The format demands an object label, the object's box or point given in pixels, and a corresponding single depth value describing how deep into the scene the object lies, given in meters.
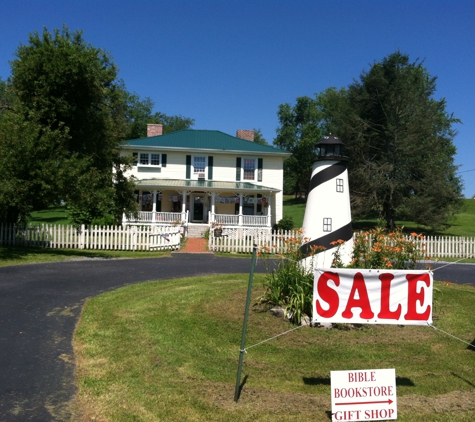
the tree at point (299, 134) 66.38
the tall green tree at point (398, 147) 33.09
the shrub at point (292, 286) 7.68
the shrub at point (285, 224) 32.81
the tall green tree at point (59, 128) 17.56
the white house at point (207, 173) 33.84
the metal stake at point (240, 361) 4.81
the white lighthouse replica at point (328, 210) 8.98
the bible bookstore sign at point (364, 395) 4.41
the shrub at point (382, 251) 8.42
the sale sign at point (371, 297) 5.57
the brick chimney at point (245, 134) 40.53
